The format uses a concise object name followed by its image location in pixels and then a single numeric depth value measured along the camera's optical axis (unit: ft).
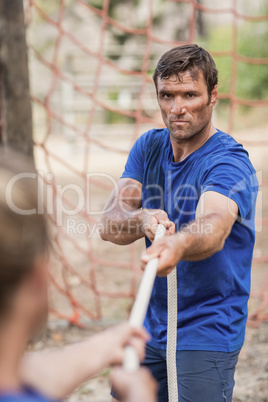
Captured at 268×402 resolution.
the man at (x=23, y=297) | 10.30
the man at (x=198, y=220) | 14.26
